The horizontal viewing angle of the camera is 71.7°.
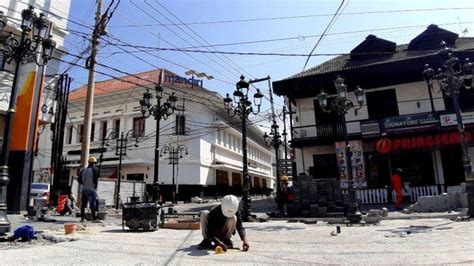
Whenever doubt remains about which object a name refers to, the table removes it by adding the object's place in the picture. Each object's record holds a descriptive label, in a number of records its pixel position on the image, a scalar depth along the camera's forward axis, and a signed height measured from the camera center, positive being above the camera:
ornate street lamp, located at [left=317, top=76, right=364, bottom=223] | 9.73 +2.86
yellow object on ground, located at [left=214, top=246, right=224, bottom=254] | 4.90 -0.82
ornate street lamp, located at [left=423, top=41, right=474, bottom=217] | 9.86 +3.50
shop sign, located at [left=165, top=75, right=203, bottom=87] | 30.27 +10.69
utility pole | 13.98 +4.33
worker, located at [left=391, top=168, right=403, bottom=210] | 13.90 +0.15
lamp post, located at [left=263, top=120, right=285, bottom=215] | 14.28 +3.16
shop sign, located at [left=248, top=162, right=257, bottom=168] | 43.28 +3.90
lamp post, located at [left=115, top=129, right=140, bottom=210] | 18.75 +4.14
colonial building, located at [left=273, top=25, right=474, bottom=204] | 17.44 +3.96
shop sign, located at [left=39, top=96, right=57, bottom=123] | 16.47 +4.41
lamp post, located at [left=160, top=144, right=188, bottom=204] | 27.02 +3.77
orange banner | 10.88 +3.00
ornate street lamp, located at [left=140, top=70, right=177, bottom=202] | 11.98 +3.36
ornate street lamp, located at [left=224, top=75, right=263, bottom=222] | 10.82 +3.01
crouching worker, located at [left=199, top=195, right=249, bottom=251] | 5.16 -0.53
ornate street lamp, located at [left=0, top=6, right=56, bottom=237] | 6.66 +3.62
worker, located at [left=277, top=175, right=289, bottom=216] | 13.80 -0.13
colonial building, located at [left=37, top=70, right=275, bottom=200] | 29.27 +5.80
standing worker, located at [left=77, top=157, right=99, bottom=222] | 9.53 +0.34
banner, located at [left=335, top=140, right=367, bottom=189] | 18.36 +1.65
